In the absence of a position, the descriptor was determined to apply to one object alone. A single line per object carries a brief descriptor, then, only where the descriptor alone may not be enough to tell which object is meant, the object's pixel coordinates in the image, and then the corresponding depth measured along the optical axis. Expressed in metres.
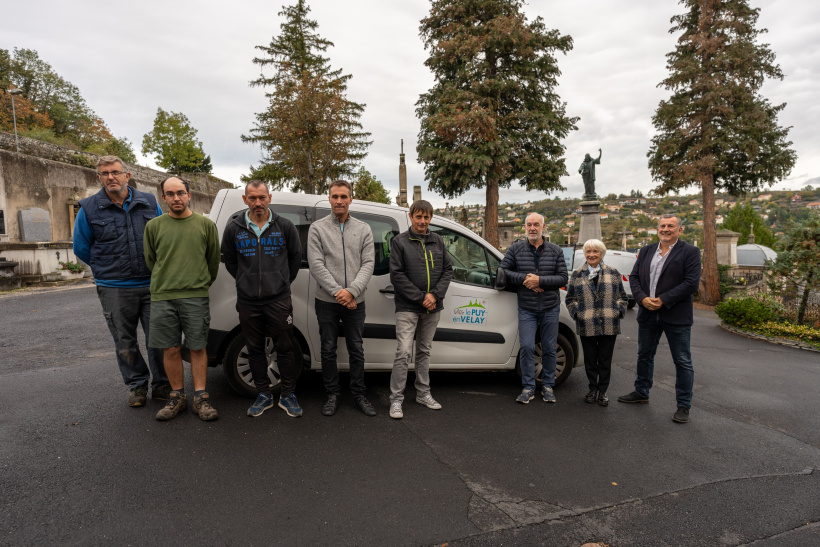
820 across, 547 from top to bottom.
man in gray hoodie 3.85
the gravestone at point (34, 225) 16.36
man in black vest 3.76
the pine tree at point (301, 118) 21.62
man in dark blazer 4.15
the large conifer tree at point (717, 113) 16.09
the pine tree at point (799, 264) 9.08
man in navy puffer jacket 4.42
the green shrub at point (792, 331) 8.47
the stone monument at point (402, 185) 28.03
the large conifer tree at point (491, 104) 18.70
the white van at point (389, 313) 4.19
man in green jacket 3.67
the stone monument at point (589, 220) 20.02
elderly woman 4.41
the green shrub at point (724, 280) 17.83
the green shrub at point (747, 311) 9.66
